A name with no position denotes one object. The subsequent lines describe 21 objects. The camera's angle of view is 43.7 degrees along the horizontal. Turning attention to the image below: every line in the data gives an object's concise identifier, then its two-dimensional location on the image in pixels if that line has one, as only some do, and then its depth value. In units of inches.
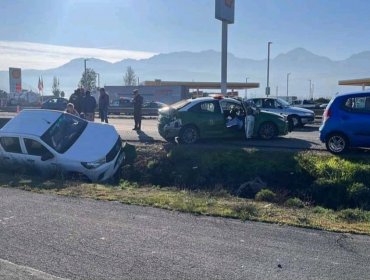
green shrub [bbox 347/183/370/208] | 428.8
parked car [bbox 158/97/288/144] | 601.3
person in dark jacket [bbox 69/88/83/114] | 747.4
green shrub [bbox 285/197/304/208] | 370.7
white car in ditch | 481.1
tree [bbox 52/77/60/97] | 3460.1
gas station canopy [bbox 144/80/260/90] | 2718.8
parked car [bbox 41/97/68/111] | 1409.7
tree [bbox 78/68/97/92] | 2903.1
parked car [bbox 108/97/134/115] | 1596.3
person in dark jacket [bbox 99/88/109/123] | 791.1
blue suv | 484.7
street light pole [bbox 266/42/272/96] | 2569.9
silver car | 836.5
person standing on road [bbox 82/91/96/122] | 738.8
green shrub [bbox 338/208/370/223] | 304.7
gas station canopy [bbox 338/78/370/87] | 2196.1
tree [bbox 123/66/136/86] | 3791.8
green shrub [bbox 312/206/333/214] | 330.8
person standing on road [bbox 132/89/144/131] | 750.5
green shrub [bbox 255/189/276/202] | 405.1
